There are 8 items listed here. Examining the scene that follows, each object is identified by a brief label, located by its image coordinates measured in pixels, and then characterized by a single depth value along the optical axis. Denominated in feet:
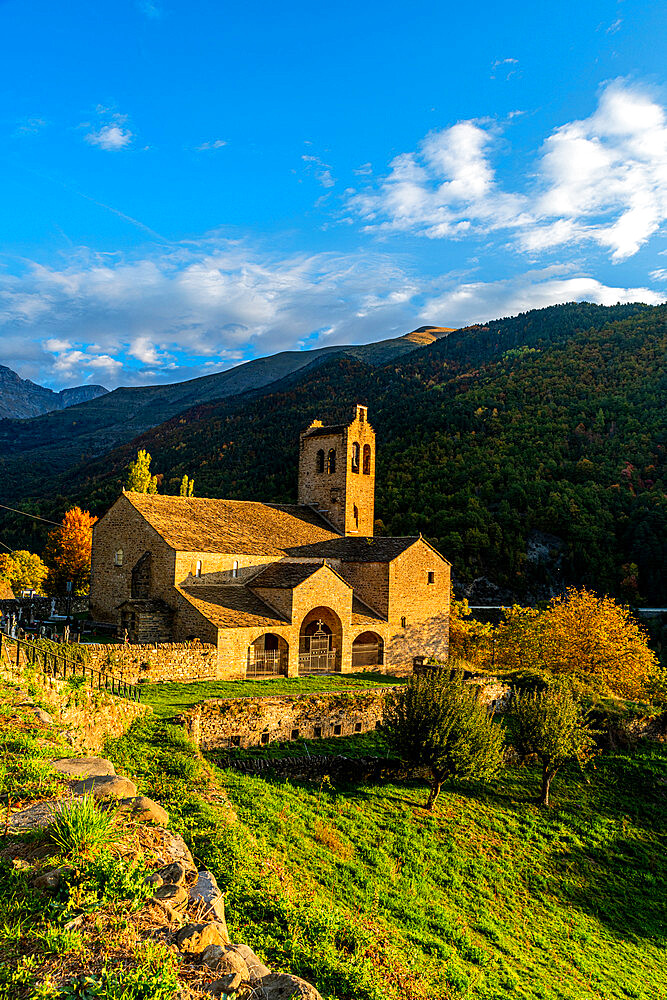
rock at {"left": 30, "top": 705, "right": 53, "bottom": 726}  32.36
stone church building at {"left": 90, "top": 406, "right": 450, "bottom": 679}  81.51
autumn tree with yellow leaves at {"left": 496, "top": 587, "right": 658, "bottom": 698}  100.68
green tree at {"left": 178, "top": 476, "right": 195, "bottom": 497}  149.07
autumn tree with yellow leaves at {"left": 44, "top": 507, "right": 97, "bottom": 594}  142.10
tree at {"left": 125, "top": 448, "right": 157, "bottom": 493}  146.30
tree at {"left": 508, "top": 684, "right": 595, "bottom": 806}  61.52
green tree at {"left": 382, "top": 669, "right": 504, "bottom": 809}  53.98
